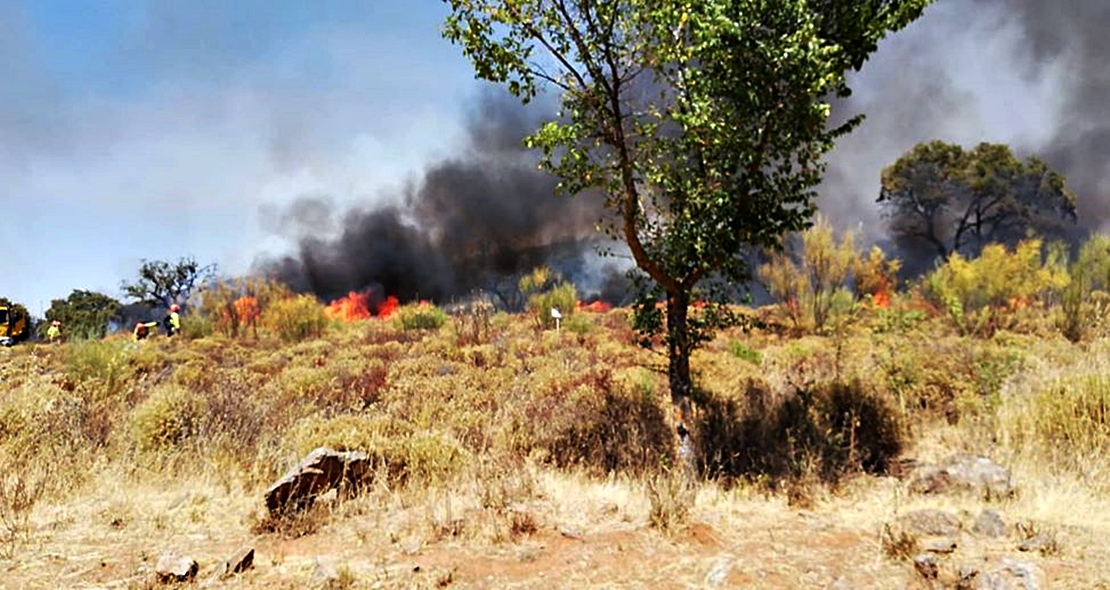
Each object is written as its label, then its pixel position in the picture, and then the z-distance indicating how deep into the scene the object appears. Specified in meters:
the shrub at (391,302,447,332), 22.12
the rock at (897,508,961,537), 5.48
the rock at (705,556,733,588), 4.73
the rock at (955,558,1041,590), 4.27
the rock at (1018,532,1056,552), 4.94
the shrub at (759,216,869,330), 20.58
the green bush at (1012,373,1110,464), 7.52
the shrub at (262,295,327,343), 23.33
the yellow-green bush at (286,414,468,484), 7.45
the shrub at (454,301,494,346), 18.10
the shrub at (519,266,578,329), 23.48
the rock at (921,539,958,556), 4.98
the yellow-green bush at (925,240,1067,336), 18.42
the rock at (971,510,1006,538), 5.39
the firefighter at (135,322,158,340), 25.95
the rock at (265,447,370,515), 6.26
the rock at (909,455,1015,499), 6.70
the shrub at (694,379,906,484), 7.94
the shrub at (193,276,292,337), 25.36
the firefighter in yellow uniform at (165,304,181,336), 25.38
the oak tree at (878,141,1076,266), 41.97
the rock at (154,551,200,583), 4.66
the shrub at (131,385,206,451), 7.98
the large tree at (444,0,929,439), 6.77
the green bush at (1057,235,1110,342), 15.90
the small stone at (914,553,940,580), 4.64
